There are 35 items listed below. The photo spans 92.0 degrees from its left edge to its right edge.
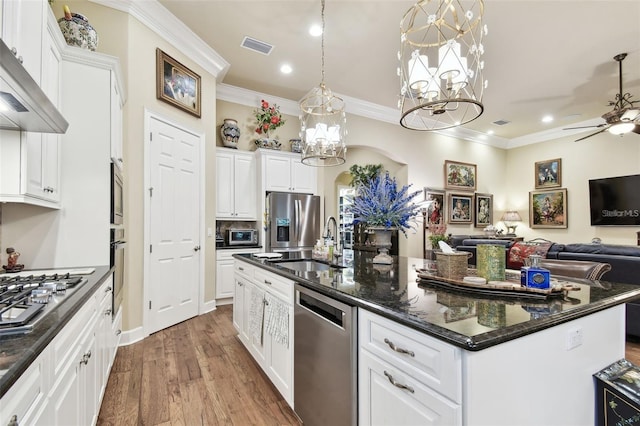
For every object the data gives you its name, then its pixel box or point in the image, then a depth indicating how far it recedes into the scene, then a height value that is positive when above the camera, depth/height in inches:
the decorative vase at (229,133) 193.9 +53.1
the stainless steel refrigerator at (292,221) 197.6 -2.9
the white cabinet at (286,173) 198.4 +29.0
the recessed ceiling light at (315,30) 141.5 +87.0
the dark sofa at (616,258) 120.0 -17.1
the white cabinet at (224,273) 182.5 -33.9
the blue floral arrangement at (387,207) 88.8 +2.8
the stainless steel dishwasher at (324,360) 55.0 -28.9
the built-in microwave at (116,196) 98.0 +7.1
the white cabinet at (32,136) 63.0 +18.9
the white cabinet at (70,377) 33.9 -23.4
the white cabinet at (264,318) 78.3 -33.4
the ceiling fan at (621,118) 163.8 +53.9
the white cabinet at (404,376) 37.6 -22.4
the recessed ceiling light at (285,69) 176.2 +85.7
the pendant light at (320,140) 126.9 +31.7
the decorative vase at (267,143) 203.2 +48.8
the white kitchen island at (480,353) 37.1 -19.3
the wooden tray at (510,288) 52.0 -12.7
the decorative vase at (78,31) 98.7 +59.8
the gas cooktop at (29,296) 40.7 -13.9
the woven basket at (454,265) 63.1 -10.1
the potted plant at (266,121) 202.1 +62.6
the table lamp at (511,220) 306.5 -3.4
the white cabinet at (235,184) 192.4 +20.6
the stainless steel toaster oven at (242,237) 191.9 -12.8
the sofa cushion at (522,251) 141.5 -16.2
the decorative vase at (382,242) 92.6 -7.7
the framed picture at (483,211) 299.6 +5.7
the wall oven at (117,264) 98.8 -16.1
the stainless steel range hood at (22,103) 44.1 +20.5
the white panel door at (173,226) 136.6 -4.3
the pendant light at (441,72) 70.9 +37.3
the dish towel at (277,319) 79.6 -28.1
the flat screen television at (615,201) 239.5 +12.8
